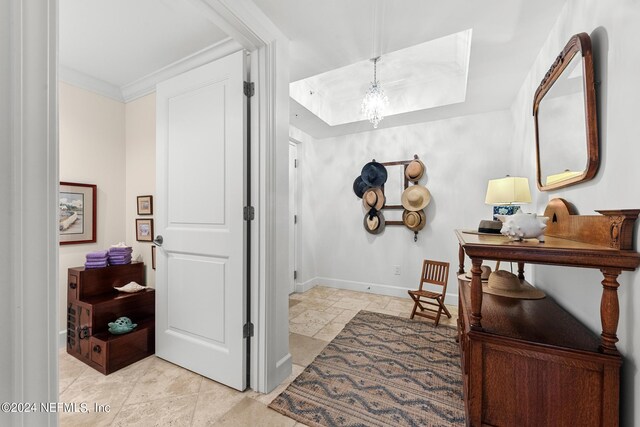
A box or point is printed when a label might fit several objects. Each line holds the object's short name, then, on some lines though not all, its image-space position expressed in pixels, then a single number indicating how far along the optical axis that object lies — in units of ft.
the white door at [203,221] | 5.58
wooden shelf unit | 6.27
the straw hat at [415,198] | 10.87
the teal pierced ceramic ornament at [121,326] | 6.56
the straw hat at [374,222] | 11.96
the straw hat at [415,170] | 11.00
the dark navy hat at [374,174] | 11.83
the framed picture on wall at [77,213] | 7.47
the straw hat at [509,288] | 5.05
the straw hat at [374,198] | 11.88
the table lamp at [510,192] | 6.13
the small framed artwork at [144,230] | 8.20
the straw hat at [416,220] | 10.96
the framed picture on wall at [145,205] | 8.22
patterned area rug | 4.88
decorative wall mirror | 3.85
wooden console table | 2.98
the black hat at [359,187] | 12.27
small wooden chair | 8.81
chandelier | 8.11
